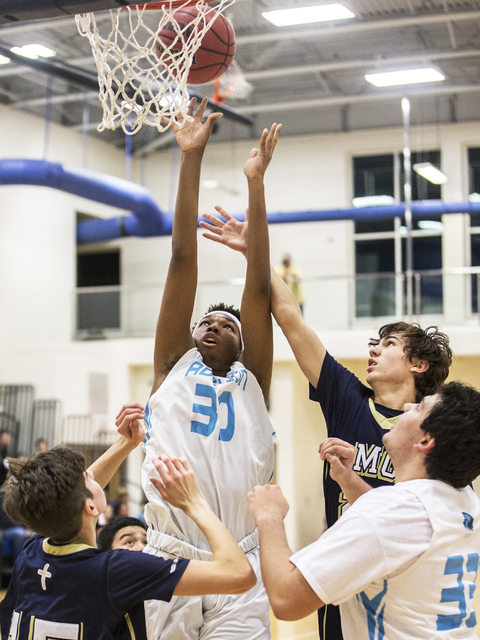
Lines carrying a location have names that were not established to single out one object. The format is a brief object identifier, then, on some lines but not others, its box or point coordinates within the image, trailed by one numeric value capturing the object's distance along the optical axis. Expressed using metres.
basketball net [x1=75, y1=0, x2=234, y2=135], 3.33
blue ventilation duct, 10.98
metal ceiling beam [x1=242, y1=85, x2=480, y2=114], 13.89
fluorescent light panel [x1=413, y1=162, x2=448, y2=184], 13.20
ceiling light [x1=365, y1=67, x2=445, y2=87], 11.22
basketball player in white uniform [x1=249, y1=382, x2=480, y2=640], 2.01
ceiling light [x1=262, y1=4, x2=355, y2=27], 9.73
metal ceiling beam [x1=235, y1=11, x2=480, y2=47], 11.18
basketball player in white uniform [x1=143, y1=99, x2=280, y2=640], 2.69
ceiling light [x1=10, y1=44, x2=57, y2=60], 9.05
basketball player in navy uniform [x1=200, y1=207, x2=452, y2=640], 2.95
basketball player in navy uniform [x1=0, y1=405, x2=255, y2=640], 2.16
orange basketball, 3.58
